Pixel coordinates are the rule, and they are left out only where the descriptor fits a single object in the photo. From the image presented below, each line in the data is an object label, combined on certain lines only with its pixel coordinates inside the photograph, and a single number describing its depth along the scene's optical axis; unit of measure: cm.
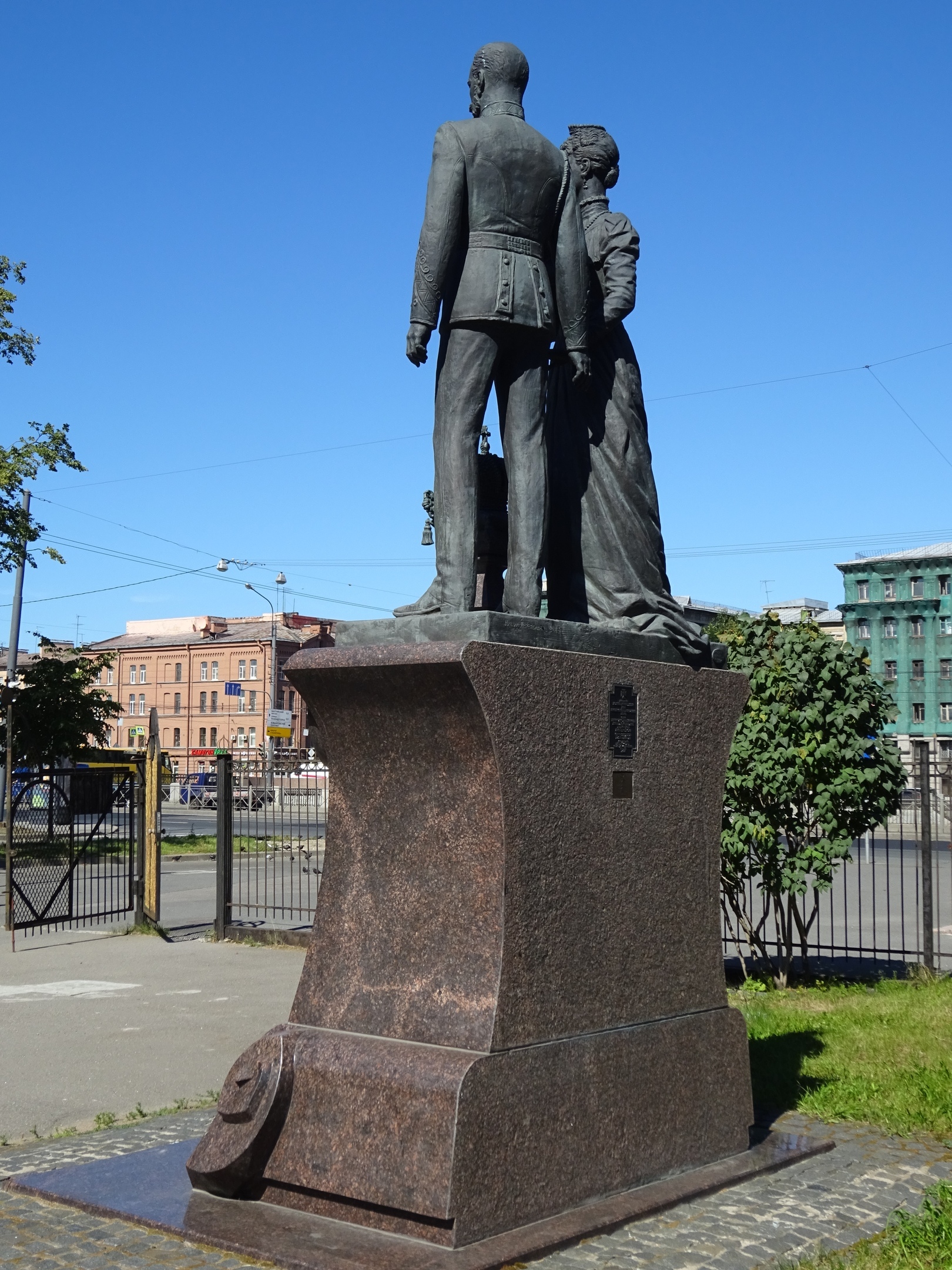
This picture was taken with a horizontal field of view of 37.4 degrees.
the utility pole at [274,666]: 4881
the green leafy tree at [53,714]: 2422
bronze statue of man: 534
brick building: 7512
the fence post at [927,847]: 1049
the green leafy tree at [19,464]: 2270
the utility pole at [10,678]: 1328
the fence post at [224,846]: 1355
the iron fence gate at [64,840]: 1378
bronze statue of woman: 589
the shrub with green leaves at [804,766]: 971
